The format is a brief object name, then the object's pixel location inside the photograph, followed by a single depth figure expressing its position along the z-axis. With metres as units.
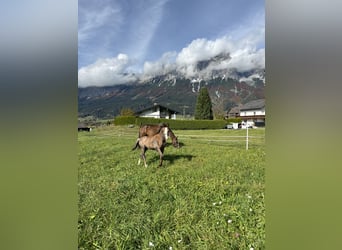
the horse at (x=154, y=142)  4.09
